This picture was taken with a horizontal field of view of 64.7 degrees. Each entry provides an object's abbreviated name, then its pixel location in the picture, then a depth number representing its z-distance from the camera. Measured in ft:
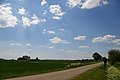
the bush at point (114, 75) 15.70
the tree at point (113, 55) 93.06
